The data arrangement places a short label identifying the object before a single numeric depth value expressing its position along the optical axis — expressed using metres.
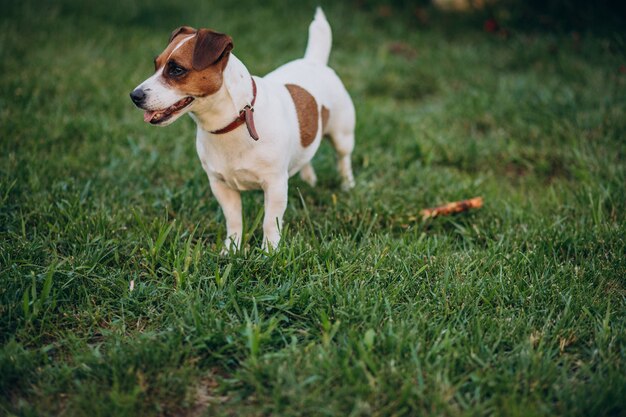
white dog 2.53
